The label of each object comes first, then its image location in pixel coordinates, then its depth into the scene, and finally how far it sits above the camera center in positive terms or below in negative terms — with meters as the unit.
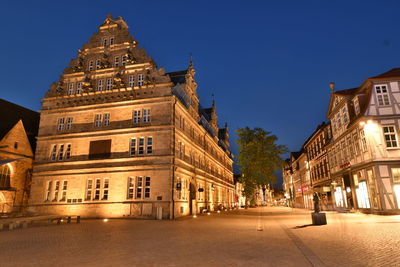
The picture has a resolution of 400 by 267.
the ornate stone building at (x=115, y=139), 26.36 +6.70
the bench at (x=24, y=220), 16.11 -1.22
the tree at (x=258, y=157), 40.47 +6.29
